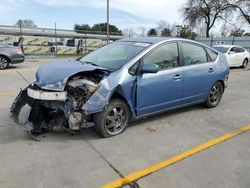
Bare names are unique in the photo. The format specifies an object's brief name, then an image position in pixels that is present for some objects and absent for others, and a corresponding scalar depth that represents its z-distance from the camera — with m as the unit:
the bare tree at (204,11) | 27.02
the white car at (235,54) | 11.04
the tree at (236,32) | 29.83
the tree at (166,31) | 31.02
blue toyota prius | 2.82
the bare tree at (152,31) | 28.40
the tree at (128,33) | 22.53
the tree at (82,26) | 38.63
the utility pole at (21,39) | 17.01
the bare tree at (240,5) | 25.87
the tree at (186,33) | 31.33
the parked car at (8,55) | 8.94
